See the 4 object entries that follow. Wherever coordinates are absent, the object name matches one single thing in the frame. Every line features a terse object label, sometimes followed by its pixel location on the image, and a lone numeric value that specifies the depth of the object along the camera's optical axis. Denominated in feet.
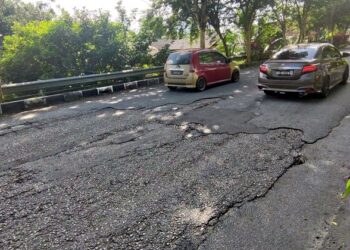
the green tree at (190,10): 57.72
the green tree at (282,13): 85.75
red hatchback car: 36.73
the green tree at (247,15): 65.26
